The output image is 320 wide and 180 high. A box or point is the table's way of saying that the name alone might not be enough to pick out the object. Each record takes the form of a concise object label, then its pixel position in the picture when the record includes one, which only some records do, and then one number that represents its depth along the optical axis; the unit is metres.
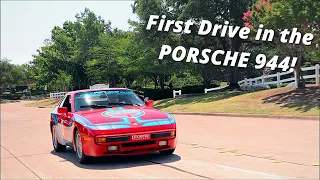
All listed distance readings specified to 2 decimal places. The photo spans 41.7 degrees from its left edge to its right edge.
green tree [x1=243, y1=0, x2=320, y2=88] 18.64
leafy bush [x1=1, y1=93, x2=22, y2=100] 85.31
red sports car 7.47
